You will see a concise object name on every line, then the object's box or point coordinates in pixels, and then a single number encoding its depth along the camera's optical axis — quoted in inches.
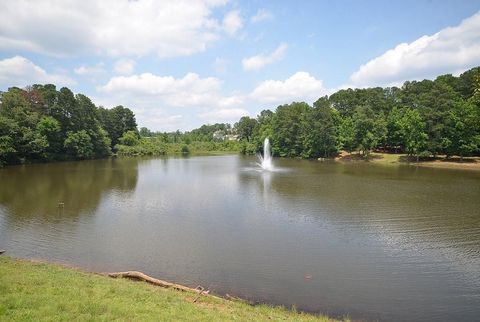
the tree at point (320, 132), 3370.1
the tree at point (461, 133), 2541.8
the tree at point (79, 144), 3170.0
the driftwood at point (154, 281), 533.6
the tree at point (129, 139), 4448.8
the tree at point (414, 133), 2726.4
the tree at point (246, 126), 5826.8
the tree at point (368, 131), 3075.8
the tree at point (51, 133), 2927.9
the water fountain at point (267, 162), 2527.1
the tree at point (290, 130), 3779.5
